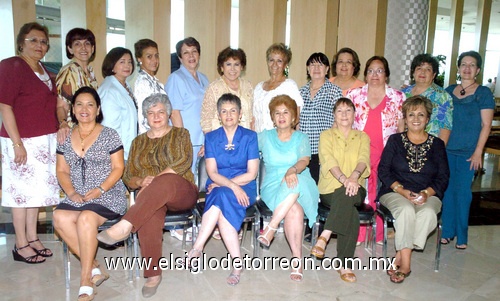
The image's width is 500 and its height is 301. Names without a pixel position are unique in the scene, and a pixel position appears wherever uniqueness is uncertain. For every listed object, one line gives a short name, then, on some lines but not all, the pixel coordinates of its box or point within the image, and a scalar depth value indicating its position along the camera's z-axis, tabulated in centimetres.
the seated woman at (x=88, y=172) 291
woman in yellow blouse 322
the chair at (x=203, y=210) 325
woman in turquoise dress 321
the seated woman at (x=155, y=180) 286
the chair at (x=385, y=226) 327
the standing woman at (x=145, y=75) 365
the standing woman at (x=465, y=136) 371
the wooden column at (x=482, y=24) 898
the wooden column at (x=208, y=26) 469
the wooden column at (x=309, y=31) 487
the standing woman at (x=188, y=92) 375
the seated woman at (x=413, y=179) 319
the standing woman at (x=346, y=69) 382
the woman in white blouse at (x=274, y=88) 371
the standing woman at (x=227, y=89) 368
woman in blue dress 311
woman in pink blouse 363
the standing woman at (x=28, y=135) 314
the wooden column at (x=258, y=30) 489
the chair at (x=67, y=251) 293
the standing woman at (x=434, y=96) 365
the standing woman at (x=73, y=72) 337
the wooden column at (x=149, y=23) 438
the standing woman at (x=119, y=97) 345
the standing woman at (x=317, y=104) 368
